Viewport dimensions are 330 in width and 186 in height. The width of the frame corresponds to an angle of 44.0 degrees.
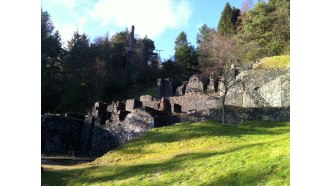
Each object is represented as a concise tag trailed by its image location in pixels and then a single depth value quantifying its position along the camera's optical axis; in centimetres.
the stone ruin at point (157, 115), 2525
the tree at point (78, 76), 4434
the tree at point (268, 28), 3978
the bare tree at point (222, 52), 3070
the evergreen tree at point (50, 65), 4494
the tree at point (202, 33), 6191
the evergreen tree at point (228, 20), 5437
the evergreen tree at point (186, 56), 5612
